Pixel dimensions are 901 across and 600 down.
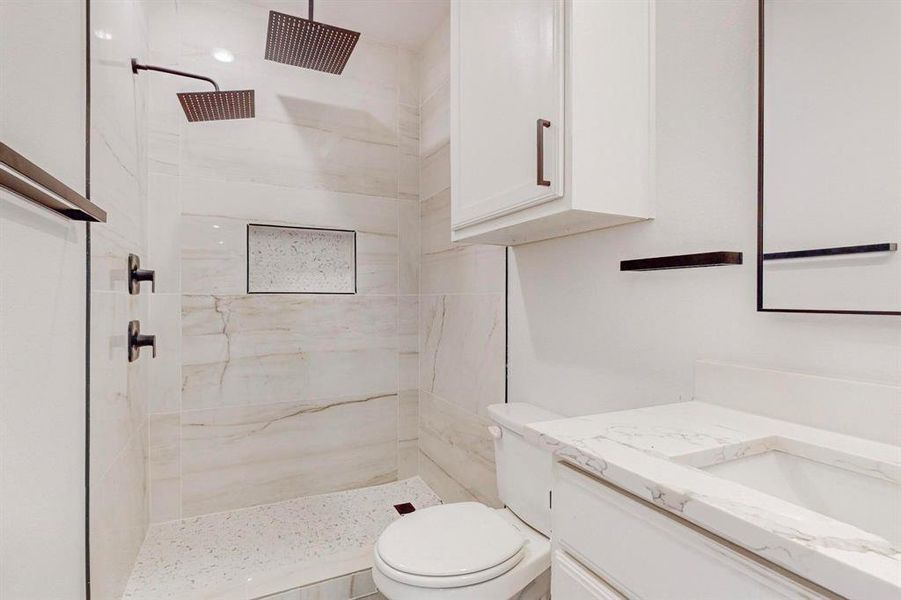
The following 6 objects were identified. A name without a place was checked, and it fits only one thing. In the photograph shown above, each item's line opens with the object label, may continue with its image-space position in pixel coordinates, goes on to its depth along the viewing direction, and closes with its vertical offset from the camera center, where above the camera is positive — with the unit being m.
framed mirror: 0.78 +0.27
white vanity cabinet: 0.52 -0.35
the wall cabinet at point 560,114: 1.08 +0.48
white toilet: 1.17 -0.71
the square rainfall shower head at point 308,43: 1.47 +0.90
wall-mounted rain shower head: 1.65 +0.73
